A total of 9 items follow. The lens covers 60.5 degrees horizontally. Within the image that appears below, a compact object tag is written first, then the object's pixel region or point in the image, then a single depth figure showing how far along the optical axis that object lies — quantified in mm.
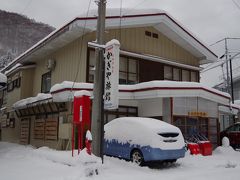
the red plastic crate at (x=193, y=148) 9398
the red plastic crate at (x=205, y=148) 9675
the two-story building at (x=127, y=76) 9946
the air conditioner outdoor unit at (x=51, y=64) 12480
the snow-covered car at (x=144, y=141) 7054
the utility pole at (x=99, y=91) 6680
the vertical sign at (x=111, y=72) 7013
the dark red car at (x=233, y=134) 12203
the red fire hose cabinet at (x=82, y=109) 7110
